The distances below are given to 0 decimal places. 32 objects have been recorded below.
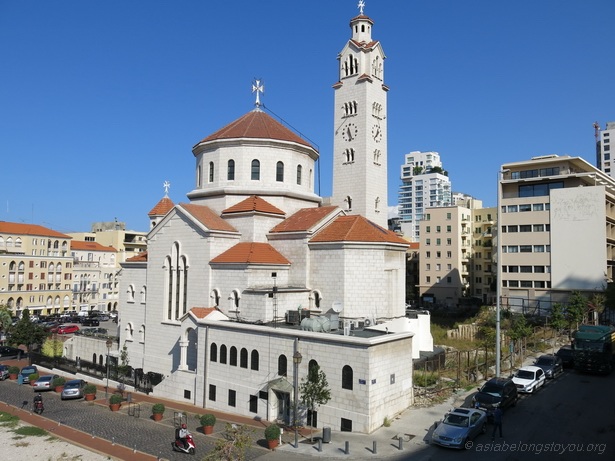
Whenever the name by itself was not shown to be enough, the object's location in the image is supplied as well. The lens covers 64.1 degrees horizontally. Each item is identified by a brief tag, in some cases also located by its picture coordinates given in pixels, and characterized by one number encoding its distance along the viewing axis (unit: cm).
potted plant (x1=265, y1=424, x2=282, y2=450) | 1980
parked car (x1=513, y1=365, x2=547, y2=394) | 2502
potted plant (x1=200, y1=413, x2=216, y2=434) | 2208
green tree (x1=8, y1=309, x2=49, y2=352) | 4462
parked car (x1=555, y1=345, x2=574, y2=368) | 3082
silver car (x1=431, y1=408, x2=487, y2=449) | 1823
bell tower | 3706
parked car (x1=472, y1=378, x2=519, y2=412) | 2141
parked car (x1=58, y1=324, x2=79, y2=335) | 5606
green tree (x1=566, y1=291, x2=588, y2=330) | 4166
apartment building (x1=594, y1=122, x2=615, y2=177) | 13088
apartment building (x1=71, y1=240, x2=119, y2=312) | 7788
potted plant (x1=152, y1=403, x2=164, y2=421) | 2480
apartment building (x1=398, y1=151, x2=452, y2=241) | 12688
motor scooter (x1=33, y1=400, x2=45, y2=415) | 2684
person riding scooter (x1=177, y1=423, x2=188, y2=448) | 1986
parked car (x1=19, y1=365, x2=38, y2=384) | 3481
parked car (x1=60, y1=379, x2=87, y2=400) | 3006
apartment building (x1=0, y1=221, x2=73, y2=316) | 6731
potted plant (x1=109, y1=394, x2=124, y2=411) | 2736
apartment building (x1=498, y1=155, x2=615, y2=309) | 4856
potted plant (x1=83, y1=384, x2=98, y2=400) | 2950
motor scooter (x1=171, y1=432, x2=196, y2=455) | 1978
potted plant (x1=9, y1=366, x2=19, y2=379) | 3647
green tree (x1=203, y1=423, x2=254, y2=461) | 1591
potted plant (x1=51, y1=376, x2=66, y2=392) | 3219
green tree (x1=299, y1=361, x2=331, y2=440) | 2161
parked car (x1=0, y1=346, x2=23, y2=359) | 4547
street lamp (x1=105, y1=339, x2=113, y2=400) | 3012
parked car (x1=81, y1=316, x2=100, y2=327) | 6500
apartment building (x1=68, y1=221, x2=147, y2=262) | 9338
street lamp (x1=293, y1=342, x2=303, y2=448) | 1988
